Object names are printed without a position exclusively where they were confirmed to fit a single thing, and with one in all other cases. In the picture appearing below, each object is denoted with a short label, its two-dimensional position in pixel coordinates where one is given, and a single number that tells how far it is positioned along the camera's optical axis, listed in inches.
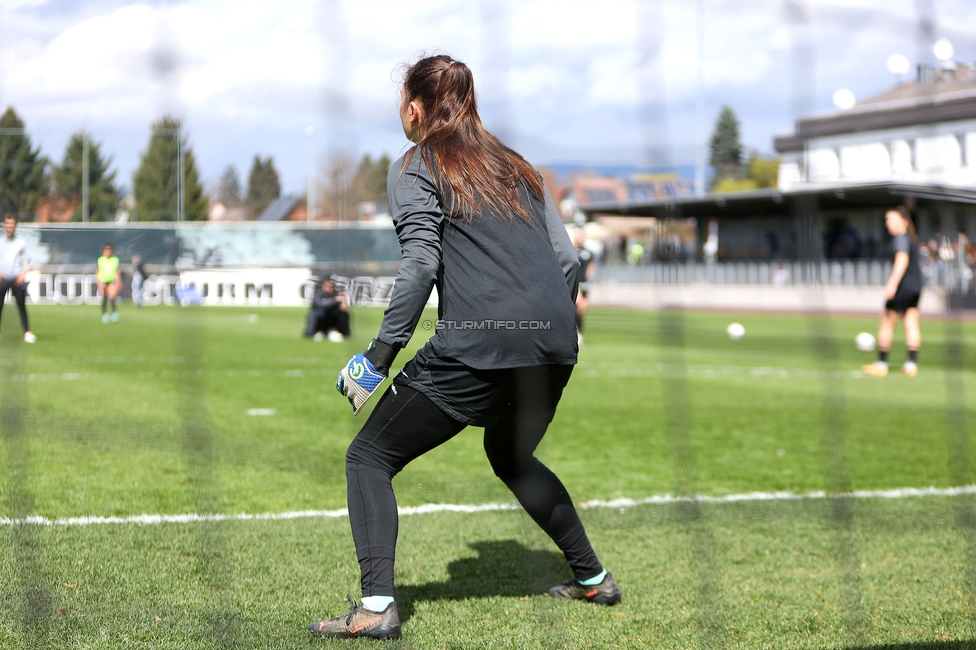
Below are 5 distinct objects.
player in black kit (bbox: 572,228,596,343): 665.0
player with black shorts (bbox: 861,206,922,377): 496.1
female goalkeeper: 121.0
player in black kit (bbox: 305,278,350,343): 733.3
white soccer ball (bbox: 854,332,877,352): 685.3
